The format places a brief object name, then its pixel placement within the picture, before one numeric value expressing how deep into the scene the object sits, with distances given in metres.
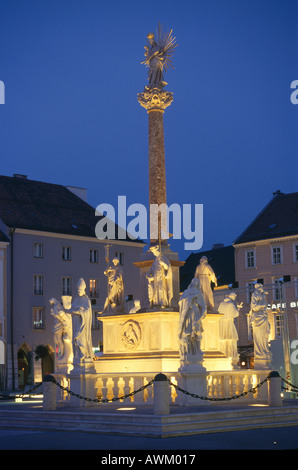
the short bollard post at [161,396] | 17.41
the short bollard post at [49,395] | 20.34
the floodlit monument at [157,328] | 20.70
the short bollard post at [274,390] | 20.55
